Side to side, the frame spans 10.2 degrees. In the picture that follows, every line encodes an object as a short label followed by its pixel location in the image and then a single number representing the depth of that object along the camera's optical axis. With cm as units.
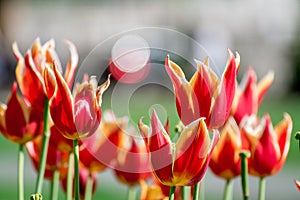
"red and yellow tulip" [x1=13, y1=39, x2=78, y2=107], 150
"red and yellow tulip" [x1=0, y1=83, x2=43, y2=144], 155
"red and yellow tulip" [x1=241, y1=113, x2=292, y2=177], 153
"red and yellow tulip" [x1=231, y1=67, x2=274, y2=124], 162
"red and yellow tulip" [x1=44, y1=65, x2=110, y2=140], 140
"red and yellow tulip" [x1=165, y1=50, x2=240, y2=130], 138
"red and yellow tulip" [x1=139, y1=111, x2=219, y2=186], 136
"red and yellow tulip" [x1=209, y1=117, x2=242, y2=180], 156
